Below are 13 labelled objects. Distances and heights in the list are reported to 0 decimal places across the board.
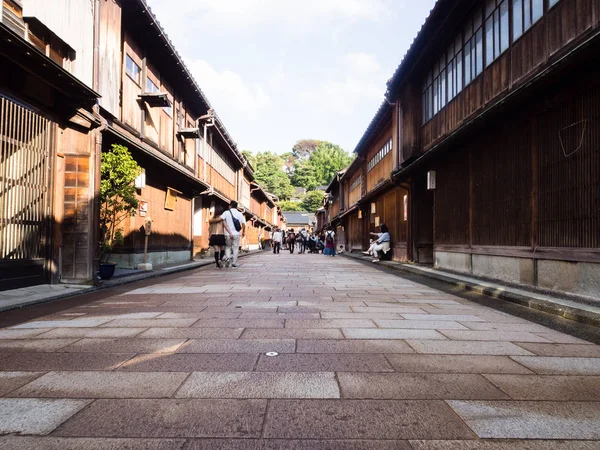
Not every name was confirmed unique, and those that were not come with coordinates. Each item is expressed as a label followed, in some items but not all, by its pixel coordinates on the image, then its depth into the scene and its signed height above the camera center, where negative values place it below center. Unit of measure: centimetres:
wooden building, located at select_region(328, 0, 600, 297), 656 +219
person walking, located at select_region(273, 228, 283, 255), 3278 -28
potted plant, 959 +109
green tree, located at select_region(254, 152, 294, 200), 7788 +1184
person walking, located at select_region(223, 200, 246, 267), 1338 +38
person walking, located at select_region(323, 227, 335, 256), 2819 -48
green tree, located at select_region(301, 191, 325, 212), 7944 +720
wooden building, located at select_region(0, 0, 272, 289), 706 +237
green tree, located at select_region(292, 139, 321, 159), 9744 +2105
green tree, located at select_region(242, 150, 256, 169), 7498 +1483
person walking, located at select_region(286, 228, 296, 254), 3289 -23
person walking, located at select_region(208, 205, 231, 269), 1364 -23
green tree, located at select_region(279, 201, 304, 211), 8469 +645
